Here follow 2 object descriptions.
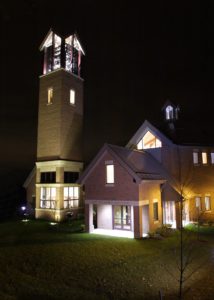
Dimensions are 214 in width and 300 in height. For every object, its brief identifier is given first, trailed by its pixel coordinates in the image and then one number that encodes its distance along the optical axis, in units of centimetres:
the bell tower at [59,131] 2572
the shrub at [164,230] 1780
